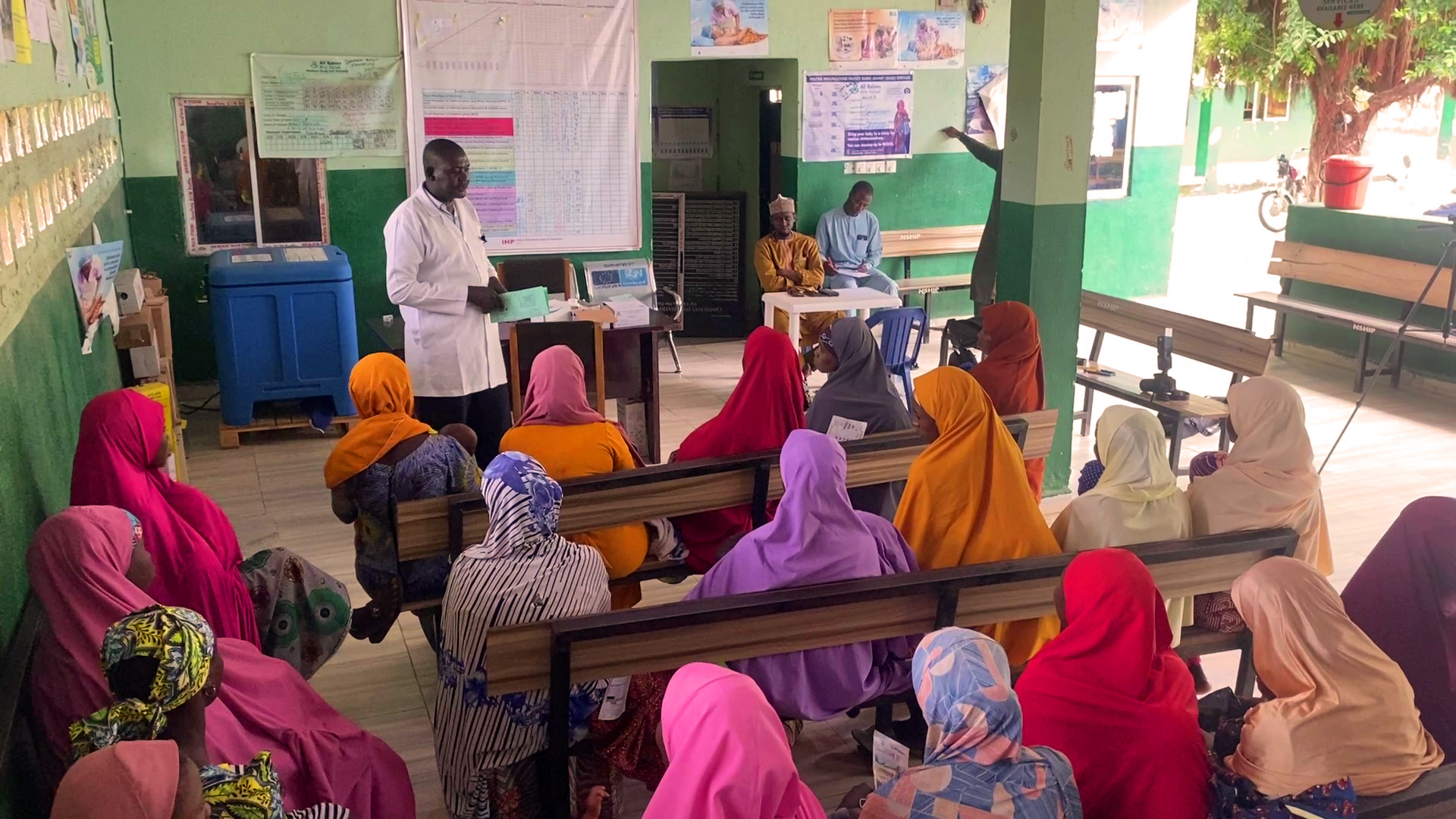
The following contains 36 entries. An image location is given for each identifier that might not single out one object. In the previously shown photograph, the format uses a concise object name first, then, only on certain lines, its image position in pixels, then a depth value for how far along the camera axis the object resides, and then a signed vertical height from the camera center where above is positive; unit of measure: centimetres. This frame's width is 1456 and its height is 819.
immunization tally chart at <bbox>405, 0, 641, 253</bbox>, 751 +28
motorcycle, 1427 -52
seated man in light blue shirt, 886 -69
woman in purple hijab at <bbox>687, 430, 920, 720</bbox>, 282 -99
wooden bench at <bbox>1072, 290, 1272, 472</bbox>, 561 -103
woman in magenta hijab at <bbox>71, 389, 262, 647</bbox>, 275 -81
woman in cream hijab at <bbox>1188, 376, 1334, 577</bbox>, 339 -94
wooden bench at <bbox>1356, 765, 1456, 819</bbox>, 222 -122
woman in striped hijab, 270 -105
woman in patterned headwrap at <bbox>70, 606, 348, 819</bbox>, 187 -89
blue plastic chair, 668 -103
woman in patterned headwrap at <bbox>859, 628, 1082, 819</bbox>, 192 -100
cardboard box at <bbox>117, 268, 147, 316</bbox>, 489 -58
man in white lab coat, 486 -58
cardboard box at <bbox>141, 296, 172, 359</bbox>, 568 -81
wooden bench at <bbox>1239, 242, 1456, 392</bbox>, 743 -88
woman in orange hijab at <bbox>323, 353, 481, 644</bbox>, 354 -97
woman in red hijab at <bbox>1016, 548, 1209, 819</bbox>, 218 -104
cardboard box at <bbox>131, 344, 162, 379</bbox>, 483 -85
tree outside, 973 +82
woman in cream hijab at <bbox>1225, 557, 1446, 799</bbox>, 217 -103
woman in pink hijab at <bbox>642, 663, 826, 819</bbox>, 169 -88
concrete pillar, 536 -9
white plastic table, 755 -96
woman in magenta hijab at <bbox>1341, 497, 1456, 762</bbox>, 282 -110
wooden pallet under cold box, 659 -152
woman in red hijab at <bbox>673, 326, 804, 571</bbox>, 407 -88
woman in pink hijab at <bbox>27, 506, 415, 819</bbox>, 223 -104
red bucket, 827 -19
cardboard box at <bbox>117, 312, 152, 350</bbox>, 499 -76
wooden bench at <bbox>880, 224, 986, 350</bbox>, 945 -75
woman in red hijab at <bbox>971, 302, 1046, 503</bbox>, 477 -81
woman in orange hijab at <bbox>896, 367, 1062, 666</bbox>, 321 -96
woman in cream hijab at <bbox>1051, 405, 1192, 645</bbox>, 330 -98
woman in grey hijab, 428 -86
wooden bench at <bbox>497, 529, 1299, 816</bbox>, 256 -107
